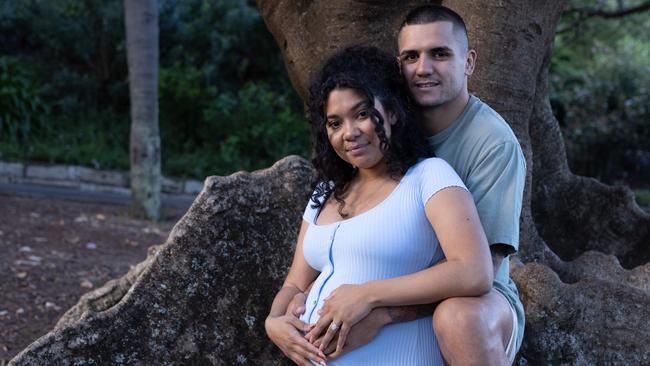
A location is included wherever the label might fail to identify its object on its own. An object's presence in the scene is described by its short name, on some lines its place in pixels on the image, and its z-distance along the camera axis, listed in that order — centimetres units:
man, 290
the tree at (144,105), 1014
